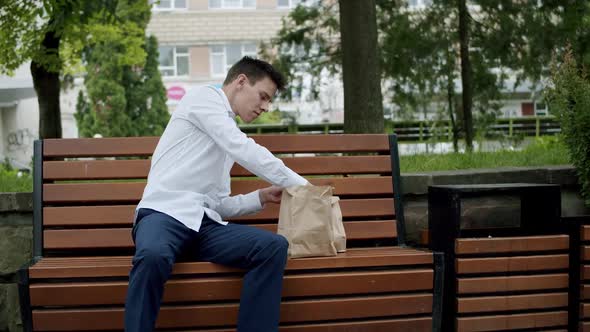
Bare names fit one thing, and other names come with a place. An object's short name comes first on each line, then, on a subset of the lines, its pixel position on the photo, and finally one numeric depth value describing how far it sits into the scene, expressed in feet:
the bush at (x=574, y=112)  15.27
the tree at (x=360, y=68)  24.57
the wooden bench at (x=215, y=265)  11.67
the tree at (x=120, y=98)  82.02
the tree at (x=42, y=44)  33.96
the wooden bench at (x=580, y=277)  13.78
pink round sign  118.42
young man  11.17
